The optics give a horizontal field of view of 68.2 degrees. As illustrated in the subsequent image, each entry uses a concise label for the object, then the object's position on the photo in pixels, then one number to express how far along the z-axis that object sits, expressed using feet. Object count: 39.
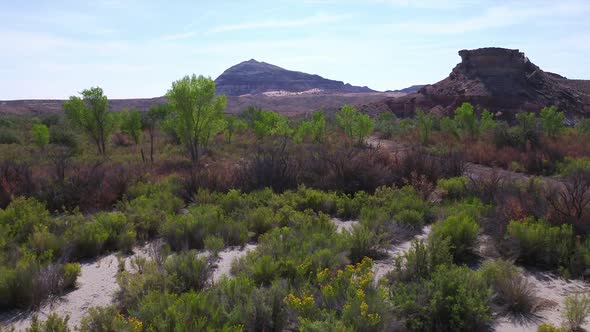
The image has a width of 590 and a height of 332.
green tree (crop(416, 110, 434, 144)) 83.87
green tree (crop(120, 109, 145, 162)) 87.33
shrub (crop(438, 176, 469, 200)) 33.40
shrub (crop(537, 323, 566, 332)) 13.62
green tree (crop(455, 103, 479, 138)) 80.43
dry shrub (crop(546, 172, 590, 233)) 22.21
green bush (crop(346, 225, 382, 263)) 21.48
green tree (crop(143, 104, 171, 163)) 82.56
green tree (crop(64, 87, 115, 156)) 72.59
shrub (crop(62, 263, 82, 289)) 18.44
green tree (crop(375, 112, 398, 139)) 102.01
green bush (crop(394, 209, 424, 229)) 26.37
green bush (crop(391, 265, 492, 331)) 14.58
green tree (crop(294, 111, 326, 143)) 82.74
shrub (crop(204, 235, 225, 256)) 22.13
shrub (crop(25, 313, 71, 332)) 13.76
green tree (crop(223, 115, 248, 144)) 93.35
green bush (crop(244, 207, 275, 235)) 26.08
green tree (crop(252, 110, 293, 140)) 85.05
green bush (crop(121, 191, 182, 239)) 25.88
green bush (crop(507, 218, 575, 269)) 20.48
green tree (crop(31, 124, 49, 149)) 75.31
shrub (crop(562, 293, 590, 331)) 14.92
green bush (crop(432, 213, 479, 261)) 21.26
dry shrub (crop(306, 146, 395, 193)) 35.99
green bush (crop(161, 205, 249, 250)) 23.59
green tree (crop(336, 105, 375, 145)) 81.41
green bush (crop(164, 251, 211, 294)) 17.40
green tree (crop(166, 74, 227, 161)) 57.36
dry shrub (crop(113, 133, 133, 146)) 96.25
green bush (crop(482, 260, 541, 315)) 16.20
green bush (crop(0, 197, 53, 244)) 23.58
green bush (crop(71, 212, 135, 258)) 22.63
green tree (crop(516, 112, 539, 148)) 66.28
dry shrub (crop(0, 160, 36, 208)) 32.35
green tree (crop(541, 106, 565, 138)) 73.36
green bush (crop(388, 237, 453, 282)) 18.16
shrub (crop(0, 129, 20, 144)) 90.22
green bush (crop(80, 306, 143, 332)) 13.16
